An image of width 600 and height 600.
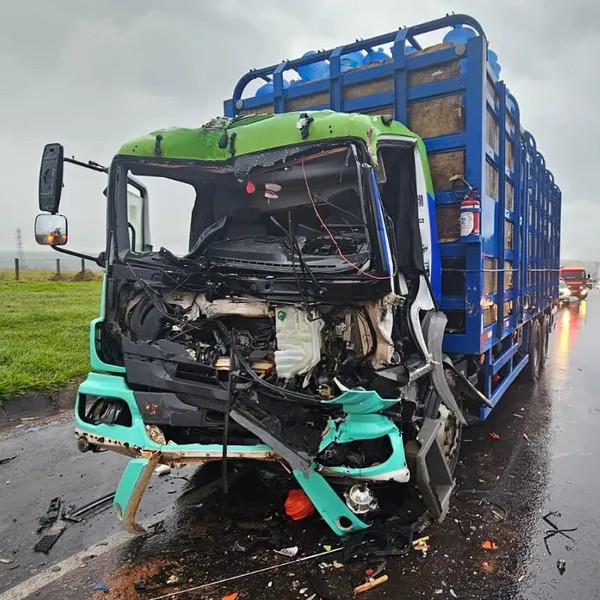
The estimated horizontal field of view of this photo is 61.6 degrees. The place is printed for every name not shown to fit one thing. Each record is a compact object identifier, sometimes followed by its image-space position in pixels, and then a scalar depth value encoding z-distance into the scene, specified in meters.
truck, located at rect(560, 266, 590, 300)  26.42
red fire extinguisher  3.77
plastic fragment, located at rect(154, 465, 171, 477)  4.19
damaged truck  2.84
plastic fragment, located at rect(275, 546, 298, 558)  3.01
